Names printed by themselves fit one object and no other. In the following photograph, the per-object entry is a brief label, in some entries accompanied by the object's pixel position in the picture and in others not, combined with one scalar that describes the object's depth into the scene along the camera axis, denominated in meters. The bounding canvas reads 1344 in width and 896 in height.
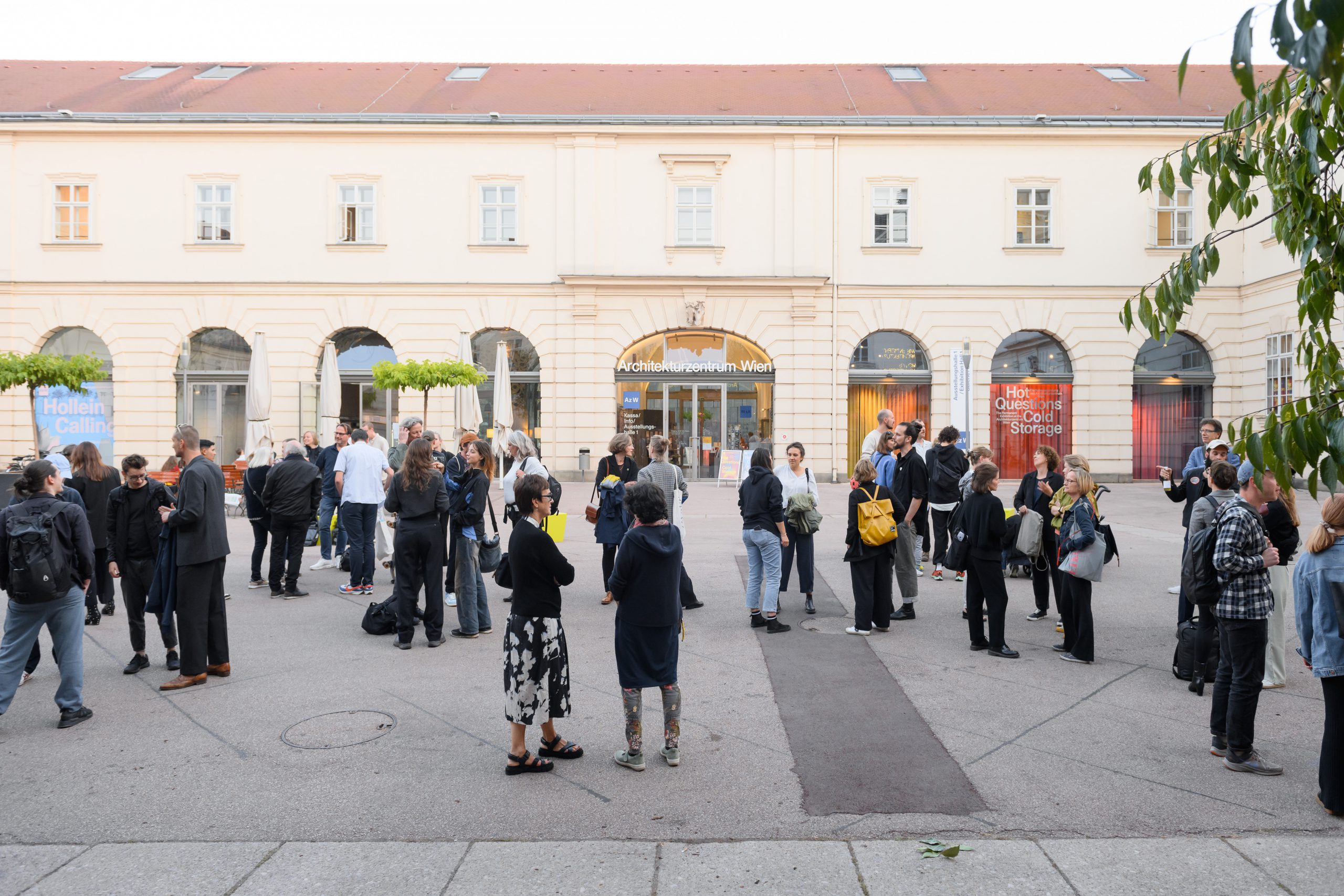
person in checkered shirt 4.93
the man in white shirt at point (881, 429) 12.06
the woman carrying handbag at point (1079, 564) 6.96
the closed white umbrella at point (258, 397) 19.30
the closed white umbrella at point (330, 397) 18.56
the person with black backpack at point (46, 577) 5.55
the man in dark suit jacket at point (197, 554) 6.47
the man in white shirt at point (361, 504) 10.16
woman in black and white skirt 4.90
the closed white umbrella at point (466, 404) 21.05
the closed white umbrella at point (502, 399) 21.64
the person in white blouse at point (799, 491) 9.00
